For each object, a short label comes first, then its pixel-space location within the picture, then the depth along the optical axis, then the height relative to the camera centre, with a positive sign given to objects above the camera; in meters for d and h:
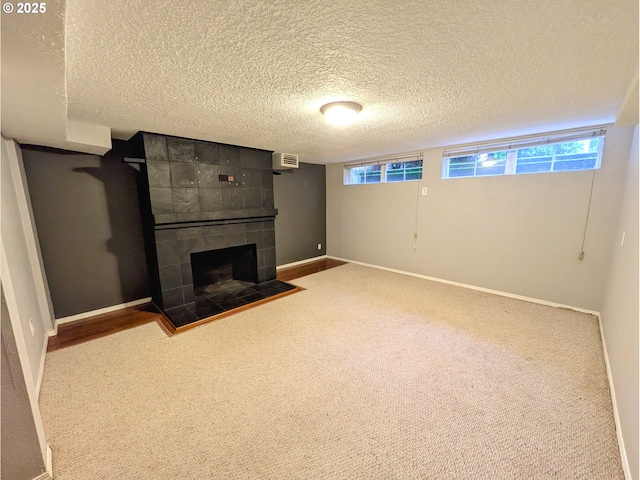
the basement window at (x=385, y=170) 4.07 +0.50
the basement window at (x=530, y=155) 2.71 +0.50
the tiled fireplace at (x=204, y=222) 2.80 -0.27
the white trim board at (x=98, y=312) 2.72 -1.27
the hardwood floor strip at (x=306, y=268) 4.27 -1.30
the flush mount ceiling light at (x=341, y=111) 1.94 +0.70
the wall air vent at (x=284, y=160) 3.82 +0.59
